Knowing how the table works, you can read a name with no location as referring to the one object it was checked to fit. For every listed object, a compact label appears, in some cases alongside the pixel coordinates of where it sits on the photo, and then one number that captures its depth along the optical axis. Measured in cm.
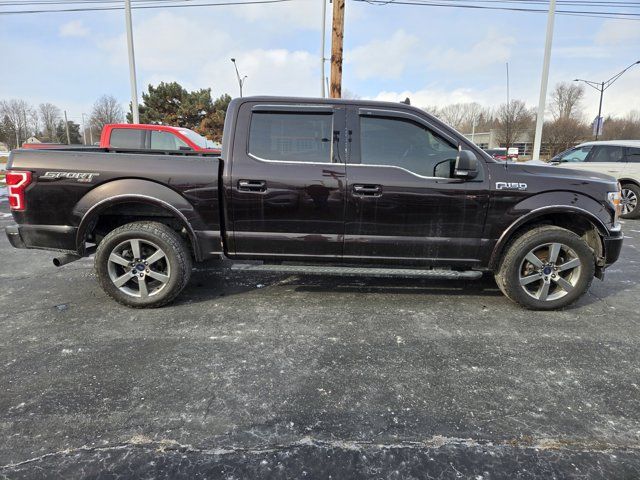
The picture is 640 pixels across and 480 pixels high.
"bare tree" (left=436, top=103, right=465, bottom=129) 7656
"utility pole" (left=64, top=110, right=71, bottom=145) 7500
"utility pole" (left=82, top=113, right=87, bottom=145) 9205
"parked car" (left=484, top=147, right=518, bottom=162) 2074
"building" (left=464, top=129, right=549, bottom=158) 4475
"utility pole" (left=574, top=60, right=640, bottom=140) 2820
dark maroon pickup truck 370
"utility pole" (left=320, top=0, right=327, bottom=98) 2082
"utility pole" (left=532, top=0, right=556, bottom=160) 1359
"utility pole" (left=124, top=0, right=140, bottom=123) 1400
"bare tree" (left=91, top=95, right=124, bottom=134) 7488
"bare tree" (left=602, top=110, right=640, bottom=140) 5303
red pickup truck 922
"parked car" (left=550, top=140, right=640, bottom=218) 970
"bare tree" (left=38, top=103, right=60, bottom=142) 8312
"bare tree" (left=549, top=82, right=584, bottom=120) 7288
